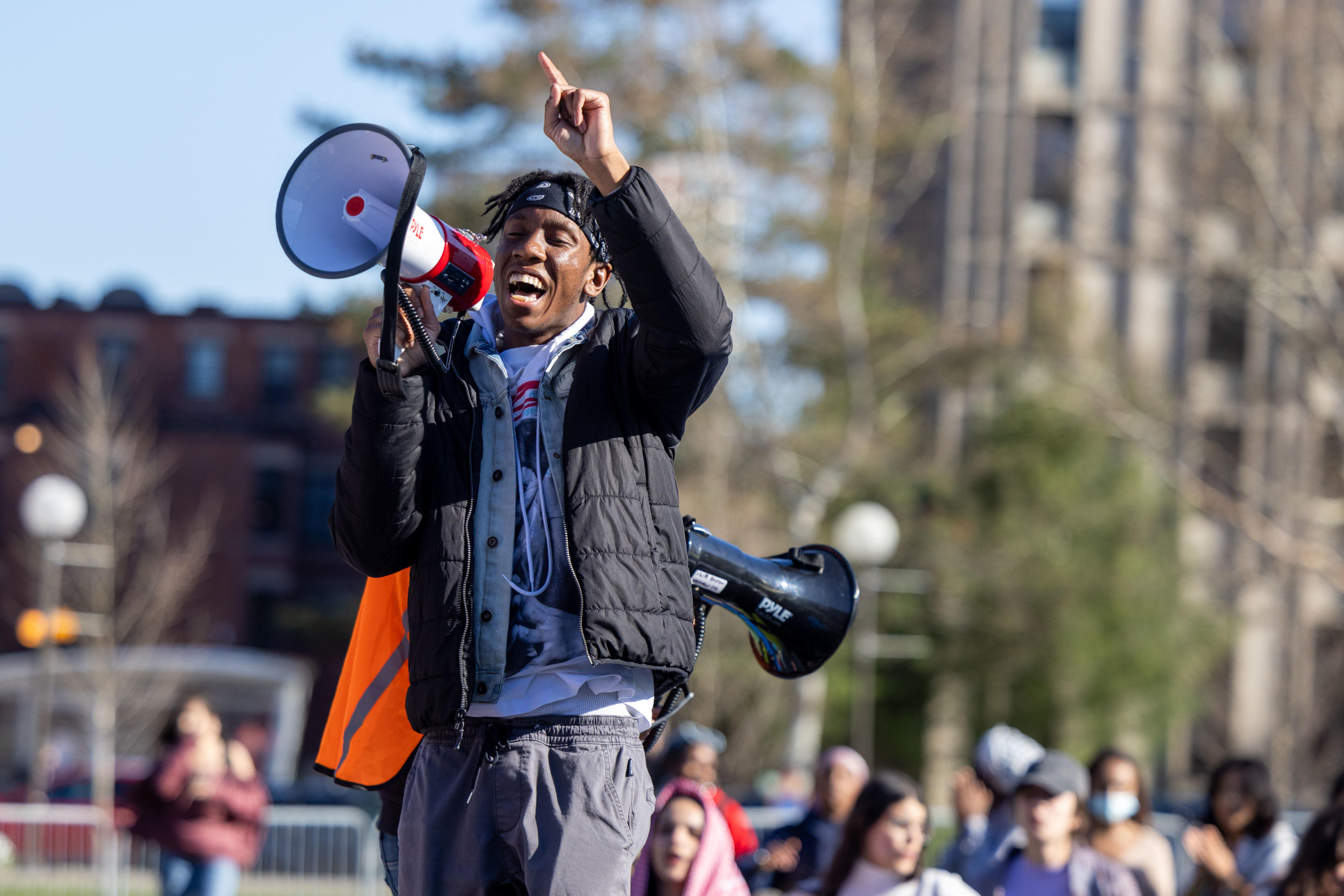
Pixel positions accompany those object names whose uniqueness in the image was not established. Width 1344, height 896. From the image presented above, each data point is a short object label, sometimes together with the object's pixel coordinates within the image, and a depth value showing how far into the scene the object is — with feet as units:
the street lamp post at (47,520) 98.68
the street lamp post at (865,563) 104.63
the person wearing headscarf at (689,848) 29.71
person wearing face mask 44.11
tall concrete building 150.20
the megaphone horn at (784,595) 22.40
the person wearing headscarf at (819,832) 50.85
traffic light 102.78
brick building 254.88
